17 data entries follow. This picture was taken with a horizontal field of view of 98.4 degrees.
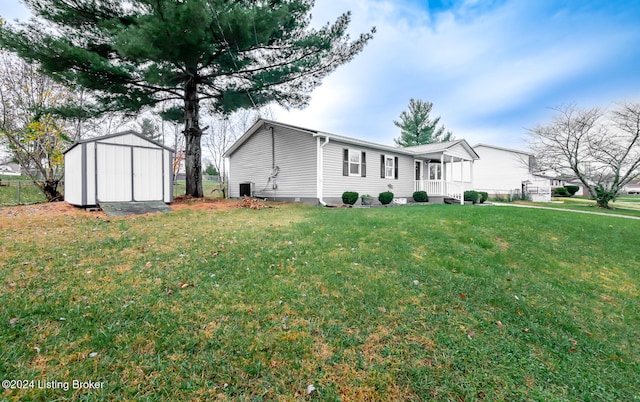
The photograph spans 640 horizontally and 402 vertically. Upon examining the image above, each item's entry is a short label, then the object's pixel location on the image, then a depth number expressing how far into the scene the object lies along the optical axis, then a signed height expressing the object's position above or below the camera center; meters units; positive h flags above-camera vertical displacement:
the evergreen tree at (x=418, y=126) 33.12 +8.91
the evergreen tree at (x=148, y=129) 30.31 +7.90
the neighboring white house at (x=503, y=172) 25.08 +2.47
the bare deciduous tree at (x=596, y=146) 15.41 +3.17
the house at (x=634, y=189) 49.96 +1.84
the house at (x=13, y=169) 29.48 +3.35
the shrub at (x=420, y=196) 15.57 +0.17
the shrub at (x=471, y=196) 16.52 +0.18
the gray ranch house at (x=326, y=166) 12.14 +1.72
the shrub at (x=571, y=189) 33.78 +1.21
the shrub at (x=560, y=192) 33.19 +0.83
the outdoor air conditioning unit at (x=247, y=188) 15.06 +0.59
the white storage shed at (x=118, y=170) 8.70 +0.99
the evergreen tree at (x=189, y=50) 8.26 +5.28
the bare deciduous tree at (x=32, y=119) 11.74 +3.50
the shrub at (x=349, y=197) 12.04 +0.09
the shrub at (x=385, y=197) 13.49 +0.08
